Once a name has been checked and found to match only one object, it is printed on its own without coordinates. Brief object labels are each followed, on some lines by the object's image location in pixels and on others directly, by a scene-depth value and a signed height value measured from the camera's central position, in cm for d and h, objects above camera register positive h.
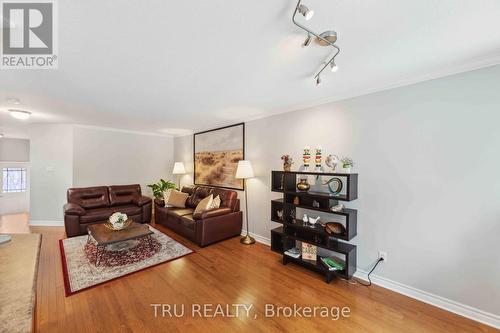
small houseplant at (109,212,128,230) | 310 -90
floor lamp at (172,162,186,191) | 545 -11
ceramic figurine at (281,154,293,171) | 299 +5
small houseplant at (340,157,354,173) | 239 +1
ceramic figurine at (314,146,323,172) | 269 +7
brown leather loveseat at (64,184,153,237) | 378 -91
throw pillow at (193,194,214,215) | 362 -75
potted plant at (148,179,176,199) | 508 -61
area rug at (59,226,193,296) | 238 -138
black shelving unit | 236 -80
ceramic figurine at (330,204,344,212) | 244 -53
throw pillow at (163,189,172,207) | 465 -75
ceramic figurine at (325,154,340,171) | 252 +6
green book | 239 -122
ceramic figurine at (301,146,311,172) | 278 +12
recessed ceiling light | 321 +81
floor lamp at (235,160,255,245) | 356 -14
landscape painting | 411 +22
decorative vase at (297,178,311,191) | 276 -28
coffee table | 274 -104
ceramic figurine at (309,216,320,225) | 270 -75
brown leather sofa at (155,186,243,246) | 338 -101
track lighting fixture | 111 +92
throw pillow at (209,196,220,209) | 373 -73
